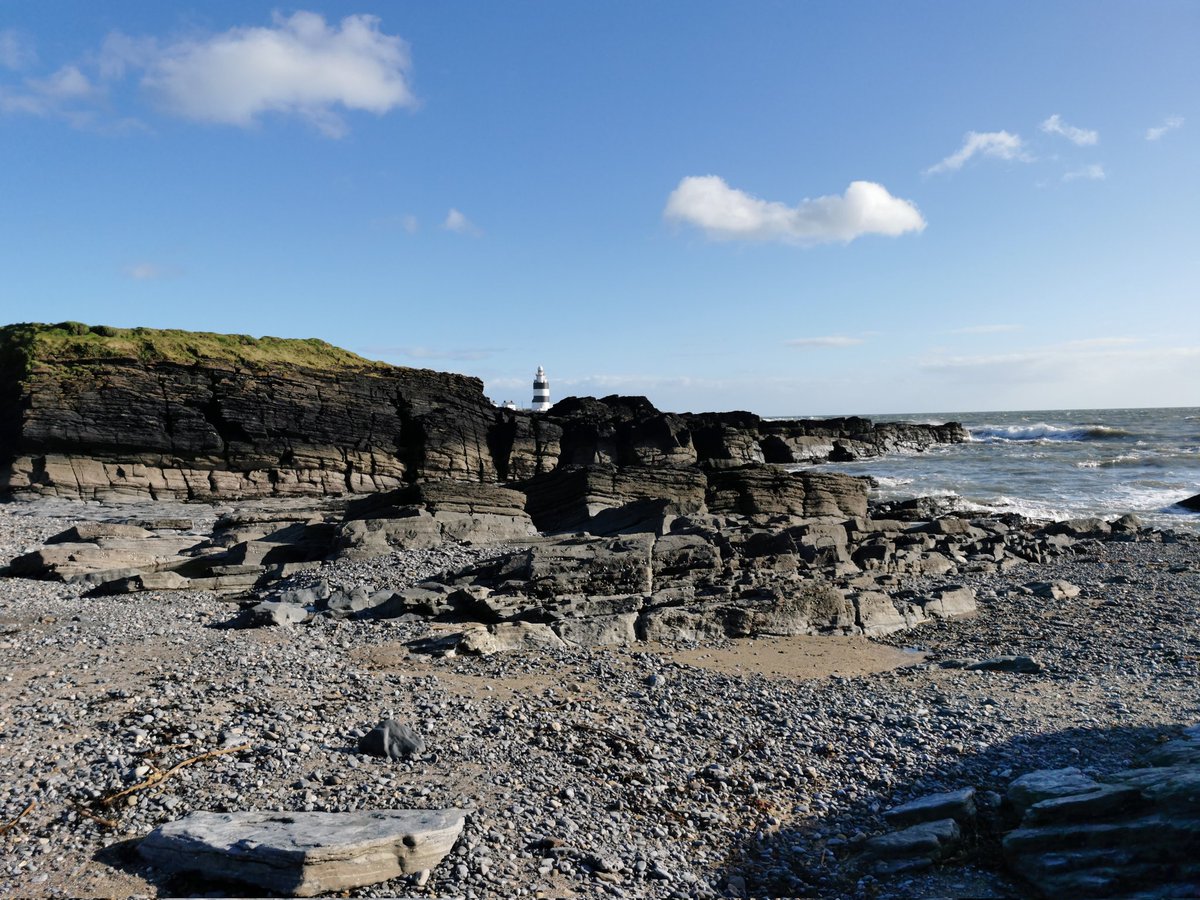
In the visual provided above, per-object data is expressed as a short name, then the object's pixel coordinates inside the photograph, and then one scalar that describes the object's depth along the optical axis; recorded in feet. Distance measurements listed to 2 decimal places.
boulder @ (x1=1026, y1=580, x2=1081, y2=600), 55.11
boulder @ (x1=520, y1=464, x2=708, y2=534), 72.13
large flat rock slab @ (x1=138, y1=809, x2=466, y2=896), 16.85
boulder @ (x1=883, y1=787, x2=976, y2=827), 21.89
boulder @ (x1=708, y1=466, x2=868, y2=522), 91.71
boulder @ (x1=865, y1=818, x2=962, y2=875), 19.97
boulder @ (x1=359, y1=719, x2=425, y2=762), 23.94
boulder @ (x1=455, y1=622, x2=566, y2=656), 36.58
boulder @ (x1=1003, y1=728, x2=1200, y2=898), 17.08
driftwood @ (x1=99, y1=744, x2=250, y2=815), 20.28
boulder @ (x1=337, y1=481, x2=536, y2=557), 63.87
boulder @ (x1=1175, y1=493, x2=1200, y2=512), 113.07
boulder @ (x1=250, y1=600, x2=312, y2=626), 41.91
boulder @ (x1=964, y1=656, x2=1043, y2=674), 37.19
